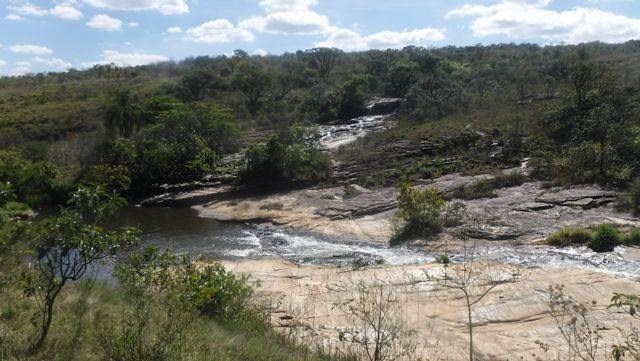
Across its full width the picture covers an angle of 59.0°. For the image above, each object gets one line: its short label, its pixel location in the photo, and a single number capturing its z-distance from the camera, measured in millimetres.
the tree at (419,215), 27250
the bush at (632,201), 26598
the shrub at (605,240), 22750
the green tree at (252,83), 73125
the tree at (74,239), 6953
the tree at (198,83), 74312
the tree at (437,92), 56781
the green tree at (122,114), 50375
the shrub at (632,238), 22844
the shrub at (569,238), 24047
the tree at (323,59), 98000
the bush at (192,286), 10266
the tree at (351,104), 67562
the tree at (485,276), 18106
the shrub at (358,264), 22312
